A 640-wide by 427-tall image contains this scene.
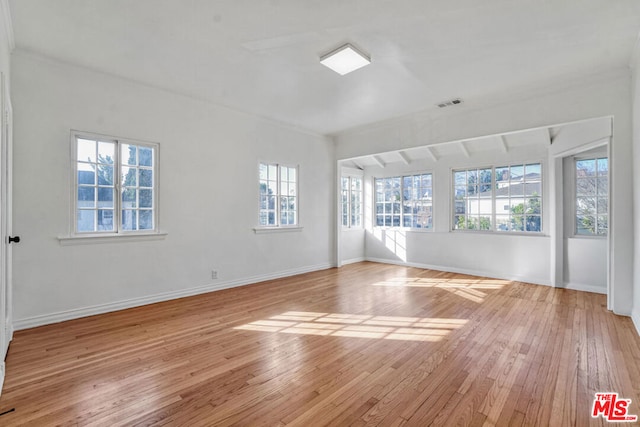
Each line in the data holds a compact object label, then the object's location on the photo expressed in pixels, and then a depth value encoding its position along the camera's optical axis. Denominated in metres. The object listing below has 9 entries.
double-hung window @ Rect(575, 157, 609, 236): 4.59
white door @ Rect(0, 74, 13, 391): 2.15
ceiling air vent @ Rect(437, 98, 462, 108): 4.45
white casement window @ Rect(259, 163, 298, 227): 5.47
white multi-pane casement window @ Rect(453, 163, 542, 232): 5.37
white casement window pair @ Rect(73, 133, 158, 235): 3.58
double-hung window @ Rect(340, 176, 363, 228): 7.39
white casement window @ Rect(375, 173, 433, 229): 6.67
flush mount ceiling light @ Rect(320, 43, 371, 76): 3.06
